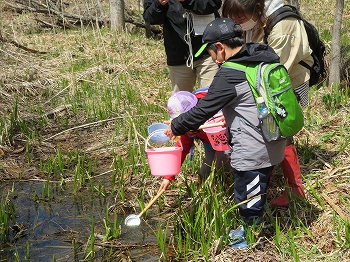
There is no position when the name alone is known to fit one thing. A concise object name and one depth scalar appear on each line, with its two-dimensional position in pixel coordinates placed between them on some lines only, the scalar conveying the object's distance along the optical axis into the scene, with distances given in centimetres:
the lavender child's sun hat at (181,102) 310
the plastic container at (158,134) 315
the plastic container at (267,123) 254
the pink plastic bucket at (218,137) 307
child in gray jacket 261
